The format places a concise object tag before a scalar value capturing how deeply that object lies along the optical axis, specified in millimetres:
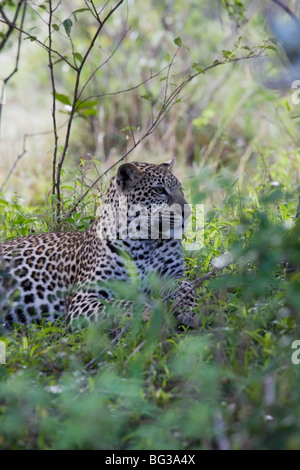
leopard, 12695
